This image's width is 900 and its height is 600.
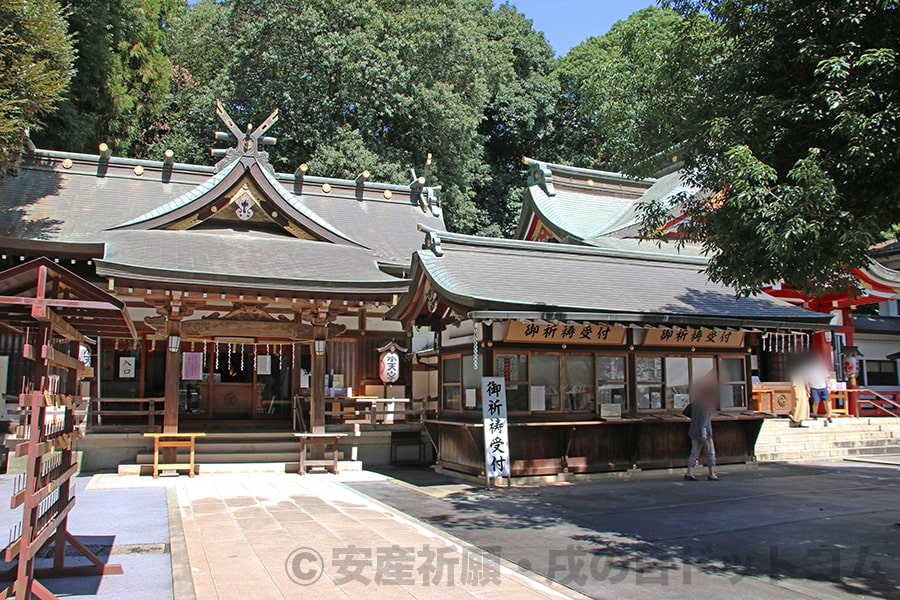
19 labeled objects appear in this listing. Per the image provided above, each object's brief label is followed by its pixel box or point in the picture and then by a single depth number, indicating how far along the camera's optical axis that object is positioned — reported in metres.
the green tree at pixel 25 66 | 13.02
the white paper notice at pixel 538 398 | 12.89
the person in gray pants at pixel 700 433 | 12.96
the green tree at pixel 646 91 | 9.91
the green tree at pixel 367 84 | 29.47
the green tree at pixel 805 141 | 7.14
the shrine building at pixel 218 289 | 14.62
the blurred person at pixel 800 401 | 19.05
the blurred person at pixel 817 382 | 20.31
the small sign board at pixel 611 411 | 13.21
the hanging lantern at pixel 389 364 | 17.48
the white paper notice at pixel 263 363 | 17.47
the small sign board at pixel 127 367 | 16.50
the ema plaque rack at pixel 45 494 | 4.96
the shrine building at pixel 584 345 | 12.64
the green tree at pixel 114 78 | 24.03
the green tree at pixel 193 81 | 31.42
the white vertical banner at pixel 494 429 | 11.94
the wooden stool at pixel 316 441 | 14.40
